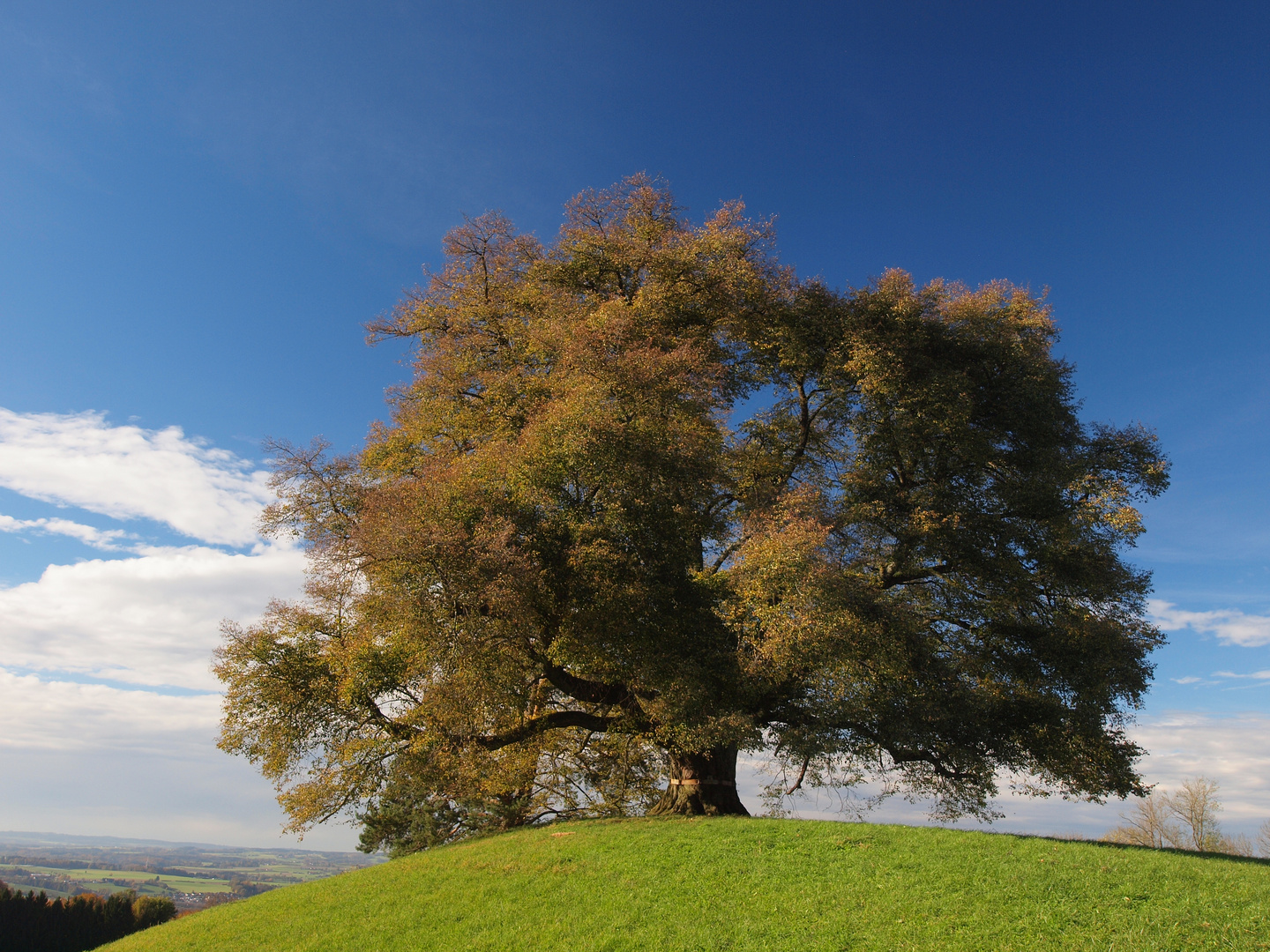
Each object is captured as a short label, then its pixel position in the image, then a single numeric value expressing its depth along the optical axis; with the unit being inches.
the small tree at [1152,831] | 1331.2
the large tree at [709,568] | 689.6
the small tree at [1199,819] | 1301.7
